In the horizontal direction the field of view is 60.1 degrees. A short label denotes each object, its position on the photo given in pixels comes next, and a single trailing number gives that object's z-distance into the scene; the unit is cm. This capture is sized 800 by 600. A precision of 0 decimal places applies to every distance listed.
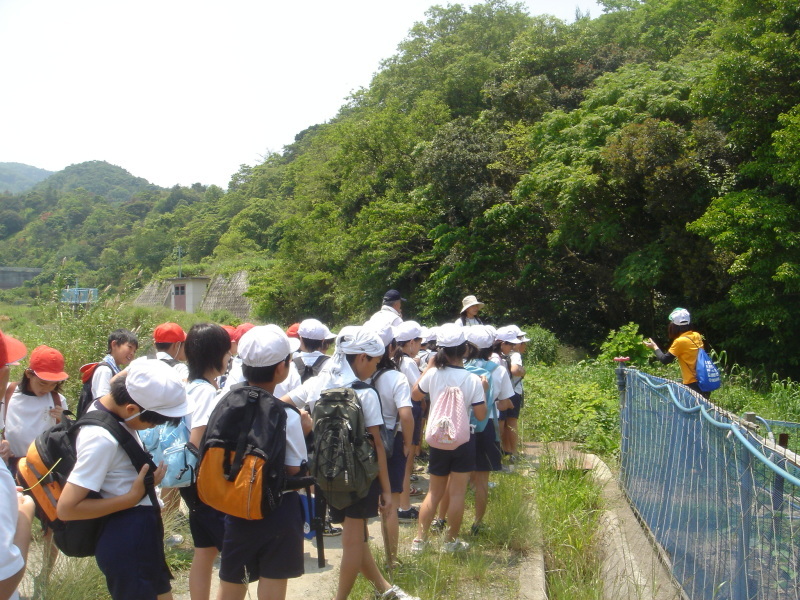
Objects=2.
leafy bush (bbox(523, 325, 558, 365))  1669
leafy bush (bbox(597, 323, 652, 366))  1335
